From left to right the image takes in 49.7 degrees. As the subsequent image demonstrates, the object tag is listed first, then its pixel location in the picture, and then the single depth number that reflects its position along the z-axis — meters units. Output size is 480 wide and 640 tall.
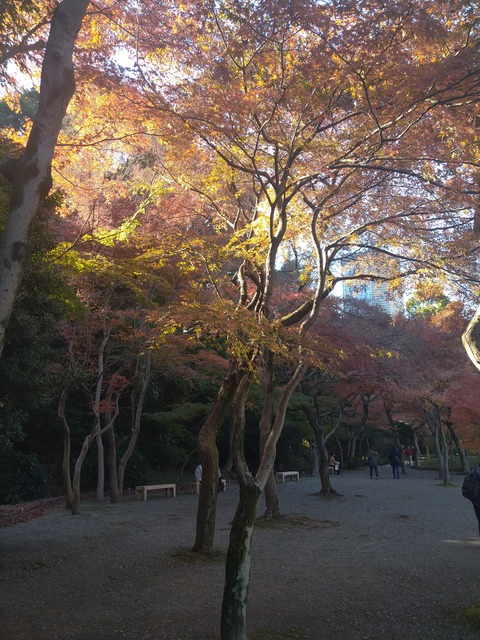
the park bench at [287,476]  25.49
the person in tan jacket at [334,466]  30.10
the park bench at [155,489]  17.98
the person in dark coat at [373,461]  26.20
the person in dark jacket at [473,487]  8.23
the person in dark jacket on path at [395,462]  26.12
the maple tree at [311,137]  6.12
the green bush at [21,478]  15.51
